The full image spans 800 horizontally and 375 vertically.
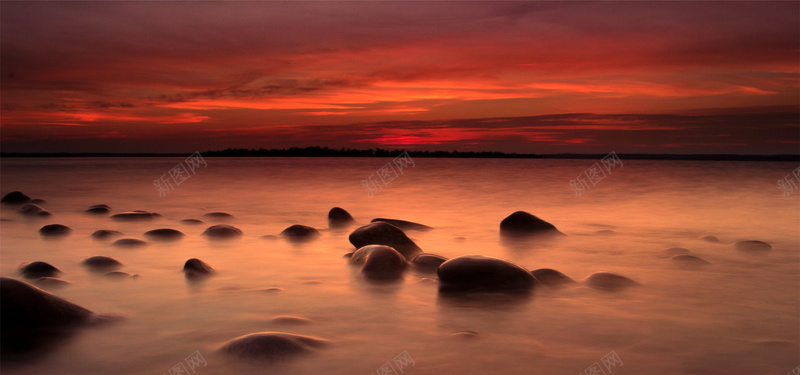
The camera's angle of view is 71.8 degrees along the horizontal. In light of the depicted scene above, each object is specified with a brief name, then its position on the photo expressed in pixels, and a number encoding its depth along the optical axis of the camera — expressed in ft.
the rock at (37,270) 16.52
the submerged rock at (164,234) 24.14
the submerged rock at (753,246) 22.73
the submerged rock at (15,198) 41.52
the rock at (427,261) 17.90
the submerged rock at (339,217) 31.78
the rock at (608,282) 15.78
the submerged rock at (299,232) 25.63
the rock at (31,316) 10.50
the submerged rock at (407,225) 28.49
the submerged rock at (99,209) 36.88
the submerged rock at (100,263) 17.68
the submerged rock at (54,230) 25.45
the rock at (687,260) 19.71
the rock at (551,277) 16.20
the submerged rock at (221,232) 25.05
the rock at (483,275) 15.03
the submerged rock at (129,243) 22.07
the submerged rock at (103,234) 24.45
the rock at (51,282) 15.50
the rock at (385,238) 20.74
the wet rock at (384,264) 17.02
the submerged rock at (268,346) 9.96
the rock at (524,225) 27.53
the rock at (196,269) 16.83
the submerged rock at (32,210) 33.55
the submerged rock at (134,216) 32.63
